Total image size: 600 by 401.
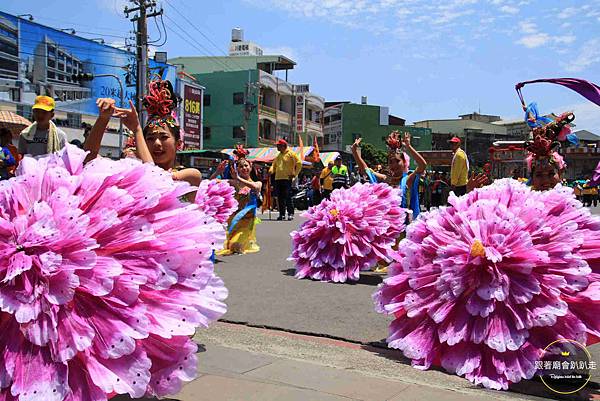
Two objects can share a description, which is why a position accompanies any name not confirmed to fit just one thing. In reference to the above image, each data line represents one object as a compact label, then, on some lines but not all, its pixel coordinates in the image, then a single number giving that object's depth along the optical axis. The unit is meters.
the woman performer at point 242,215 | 9.26
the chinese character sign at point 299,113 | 56.75
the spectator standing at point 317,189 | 16.73
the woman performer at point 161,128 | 3.99
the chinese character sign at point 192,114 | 45.59
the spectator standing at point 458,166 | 10.46
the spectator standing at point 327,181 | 15.45
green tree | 59.69
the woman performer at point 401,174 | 7.54
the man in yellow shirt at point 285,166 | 14.16
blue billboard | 33.22
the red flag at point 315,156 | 14.90
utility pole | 24.05
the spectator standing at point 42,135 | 5.22
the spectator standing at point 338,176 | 15.42
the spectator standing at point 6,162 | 6.18
